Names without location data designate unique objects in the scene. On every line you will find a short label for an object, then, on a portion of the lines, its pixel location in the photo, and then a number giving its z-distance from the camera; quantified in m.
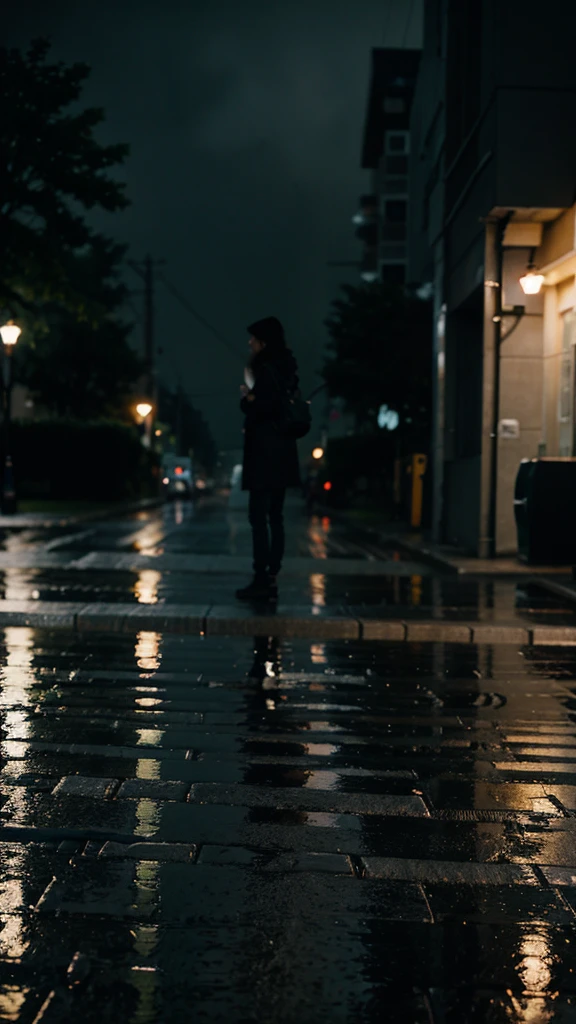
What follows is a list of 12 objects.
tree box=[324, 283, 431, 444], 36.19
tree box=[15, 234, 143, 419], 66.38
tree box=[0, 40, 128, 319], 31.23
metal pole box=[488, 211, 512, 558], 17.14
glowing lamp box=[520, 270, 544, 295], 16.55
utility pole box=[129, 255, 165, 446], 62.09
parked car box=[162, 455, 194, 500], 67.44
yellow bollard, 28.72
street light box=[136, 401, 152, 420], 55.20
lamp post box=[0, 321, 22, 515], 30.25
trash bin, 14.37
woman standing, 10.04
